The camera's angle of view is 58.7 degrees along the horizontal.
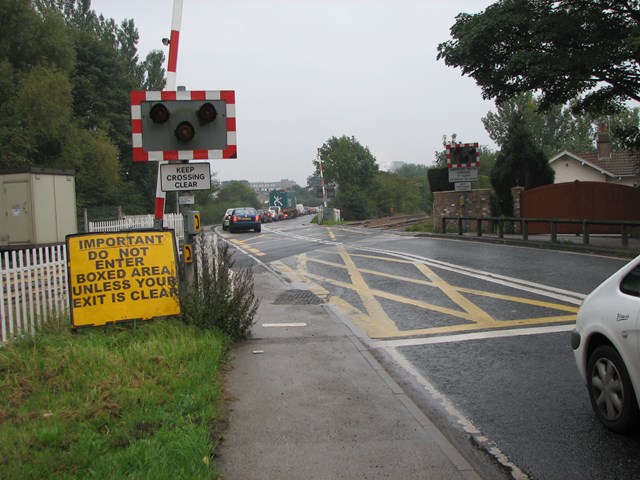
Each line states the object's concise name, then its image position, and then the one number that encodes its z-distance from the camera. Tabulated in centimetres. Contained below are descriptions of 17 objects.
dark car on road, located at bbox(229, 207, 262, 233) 3192
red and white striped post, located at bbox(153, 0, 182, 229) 898
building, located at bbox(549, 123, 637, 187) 3950
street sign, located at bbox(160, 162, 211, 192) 721
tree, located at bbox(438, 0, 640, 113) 1548
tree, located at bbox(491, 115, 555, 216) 2552
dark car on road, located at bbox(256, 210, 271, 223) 5645
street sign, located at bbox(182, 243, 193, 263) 722
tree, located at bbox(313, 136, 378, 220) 8069
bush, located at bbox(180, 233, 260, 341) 668
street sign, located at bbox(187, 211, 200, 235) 732
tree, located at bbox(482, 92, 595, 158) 7144
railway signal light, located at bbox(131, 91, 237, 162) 709
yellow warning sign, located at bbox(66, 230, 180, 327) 659
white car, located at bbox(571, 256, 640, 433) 390
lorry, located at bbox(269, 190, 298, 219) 7561
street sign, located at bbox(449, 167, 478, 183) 2344
